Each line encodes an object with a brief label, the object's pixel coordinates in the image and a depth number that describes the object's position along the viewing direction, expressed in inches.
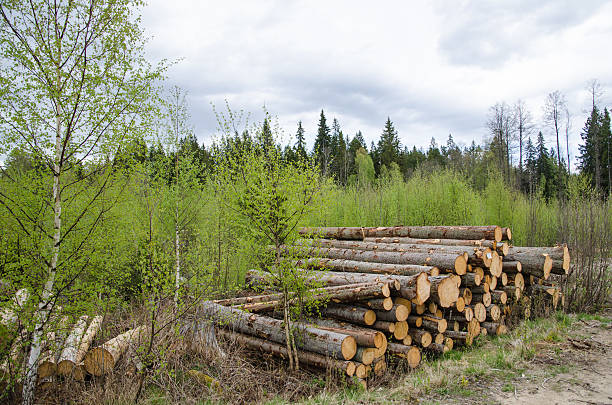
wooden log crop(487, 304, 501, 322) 257.1
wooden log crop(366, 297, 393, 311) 211.9
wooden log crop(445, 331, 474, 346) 233.9
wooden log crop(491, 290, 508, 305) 264.4
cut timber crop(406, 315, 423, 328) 225.9
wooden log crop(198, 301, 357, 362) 192.9
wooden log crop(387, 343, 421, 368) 207.9
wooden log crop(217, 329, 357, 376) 189.2
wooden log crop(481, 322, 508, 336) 253.6
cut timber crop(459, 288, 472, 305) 245.8
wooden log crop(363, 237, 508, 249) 269.6
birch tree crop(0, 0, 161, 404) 169.5
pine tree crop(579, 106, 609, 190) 1098.1
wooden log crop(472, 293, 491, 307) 256.5
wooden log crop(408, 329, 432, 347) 223.0
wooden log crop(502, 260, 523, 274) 276.2
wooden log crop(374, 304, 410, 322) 214.4
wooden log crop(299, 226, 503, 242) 281.3
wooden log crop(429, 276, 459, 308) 222.4
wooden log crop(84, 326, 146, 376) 181.9
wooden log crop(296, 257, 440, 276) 237.5
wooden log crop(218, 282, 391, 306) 210.7
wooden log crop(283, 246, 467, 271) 238.3
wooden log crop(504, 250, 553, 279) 276.5
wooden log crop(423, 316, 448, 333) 225.8
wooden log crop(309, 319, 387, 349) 194.4
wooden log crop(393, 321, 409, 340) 216.1
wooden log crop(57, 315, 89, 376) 180.4
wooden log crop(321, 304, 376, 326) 216.2
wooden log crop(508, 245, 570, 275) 284.8
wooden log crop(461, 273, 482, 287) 245.2
